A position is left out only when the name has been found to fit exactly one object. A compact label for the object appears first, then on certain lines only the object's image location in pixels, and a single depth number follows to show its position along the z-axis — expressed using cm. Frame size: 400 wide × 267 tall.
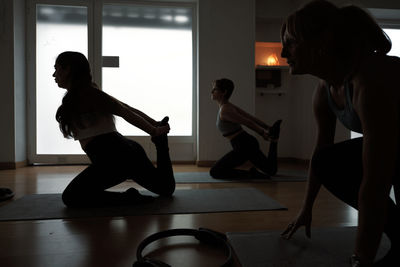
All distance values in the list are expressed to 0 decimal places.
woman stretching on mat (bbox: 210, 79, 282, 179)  284
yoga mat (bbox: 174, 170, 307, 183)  271
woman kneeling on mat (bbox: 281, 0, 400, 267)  63
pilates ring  89
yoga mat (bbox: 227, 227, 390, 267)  94
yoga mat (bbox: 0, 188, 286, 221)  160
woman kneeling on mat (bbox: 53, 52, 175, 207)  174
